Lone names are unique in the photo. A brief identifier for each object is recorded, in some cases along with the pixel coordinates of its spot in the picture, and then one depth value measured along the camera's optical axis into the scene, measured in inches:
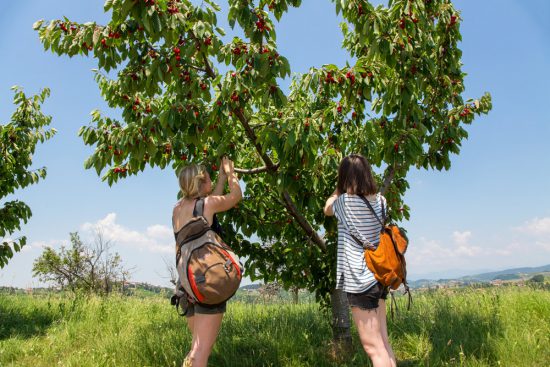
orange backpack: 129.1
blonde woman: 133.6
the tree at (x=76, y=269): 659.4
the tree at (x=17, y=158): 347.3
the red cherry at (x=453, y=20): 198.8
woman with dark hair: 129.6
